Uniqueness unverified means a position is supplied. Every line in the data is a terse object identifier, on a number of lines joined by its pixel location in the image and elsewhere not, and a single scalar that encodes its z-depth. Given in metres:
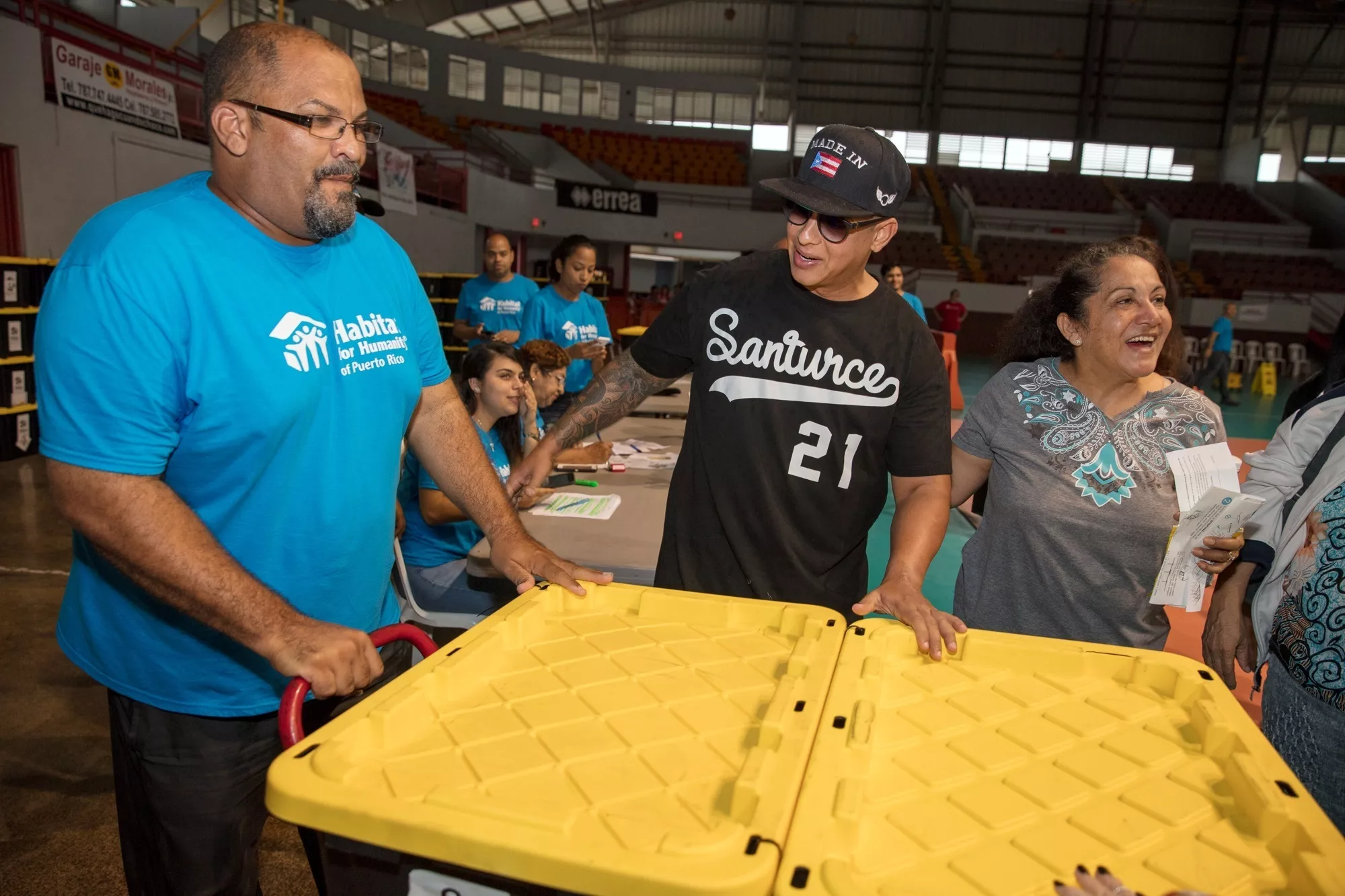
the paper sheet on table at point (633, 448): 4.22
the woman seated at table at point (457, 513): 2.96
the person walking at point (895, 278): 7.87
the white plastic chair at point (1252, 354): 17.94
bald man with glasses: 1.22
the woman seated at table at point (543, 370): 4.56
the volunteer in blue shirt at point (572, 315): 5.48
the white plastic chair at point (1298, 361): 18.84
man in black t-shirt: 1.81
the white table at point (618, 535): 2.64
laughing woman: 1.88
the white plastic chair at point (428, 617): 2.94
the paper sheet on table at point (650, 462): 3.98
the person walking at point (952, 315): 14.65
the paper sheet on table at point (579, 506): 3.11
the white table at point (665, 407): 5.62
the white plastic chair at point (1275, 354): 18.55
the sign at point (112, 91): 7.41
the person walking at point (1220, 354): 13.27
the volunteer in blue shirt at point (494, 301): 6.39
